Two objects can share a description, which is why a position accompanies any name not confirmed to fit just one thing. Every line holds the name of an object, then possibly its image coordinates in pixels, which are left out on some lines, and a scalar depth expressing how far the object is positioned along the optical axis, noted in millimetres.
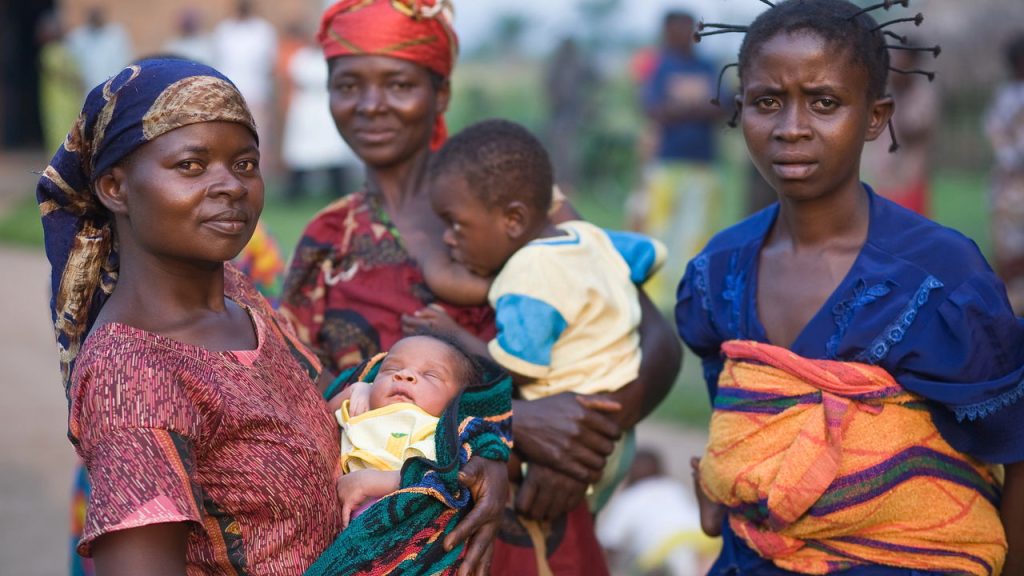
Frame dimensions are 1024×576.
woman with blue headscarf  2094
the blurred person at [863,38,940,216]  8430
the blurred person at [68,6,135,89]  16344
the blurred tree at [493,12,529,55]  34719
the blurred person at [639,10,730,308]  9875
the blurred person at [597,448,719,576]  4973
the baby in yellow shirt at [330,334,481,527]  2541
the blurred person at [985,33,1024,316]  9414
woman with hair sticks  2646
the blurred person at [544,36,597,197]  16141
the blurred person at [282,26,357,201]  15680
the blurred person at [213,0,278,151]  15594
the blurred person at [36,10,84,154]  16500
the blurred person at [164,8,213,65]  15977
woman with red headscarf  3168
